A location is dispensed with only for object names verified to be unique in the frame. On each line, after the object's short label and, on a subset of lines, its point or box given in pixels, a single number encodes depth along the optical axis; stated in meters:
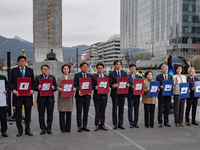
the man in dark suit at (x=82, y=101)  7.09
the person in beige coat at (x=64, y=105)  6.97
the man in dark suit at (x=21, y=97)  6.60
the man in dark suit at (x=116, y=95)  7.39
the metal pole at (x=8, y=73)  8.85
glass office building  65.12
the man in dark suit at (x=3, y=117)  6.60
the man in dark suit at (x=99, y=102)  7.25
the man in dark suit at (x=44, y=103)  6.82
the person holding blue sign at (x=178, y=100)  7.97
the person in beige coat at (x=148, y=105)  7.68
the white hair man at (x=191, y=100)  8.20
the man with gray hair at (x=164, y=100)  7.88
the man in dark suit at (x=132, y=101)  7.63
